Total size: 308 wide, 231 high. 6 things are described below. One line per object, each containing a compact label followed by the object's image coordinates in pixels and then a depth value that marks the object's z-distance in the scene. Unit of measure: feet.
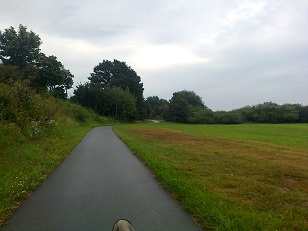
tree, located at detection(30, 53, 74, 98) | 147.86
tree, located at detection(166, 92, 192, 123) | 300.61
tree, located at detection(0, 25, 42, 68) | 167.32
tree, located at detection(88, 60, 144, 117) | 285.23
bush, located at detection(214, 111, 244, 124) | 279.69
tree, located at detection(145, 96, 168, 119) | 333.42
